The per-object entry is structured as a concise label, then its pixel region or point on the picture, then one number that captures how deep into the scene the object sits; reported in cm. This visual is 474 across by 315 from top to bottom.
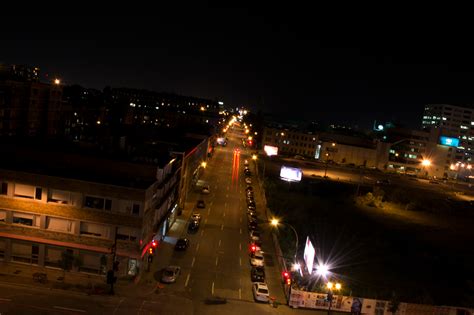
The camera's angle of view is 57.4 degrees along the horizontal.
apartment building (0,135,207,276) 3036
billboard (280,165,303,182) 7688
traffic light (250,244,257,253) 3941
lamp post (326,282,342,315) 2787
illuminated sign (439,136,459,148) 15175
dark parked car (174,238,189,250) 3894
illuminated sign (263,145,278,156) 12186
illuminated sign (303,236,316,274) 3184
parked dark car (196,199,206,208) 5644
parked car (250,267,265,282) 3330
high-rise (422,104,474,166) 17512
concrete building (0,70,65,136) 6949
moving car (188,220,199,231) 4525
